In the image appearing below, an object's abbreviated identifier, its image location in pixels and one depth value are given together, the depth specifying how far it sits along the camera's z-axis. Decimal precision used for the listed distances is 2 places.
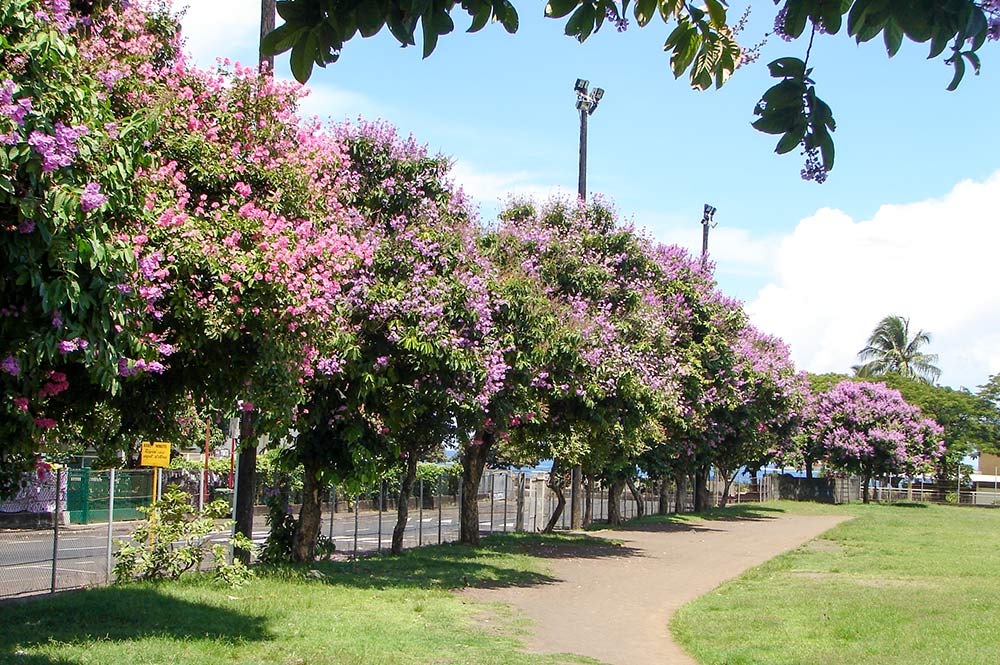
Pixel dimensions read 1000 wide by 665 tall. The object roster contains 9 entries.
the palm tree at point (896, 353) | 81.12
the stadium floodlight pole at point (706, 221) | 45.28
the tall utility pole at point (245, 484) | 15.21
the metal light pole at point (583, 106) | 28.91
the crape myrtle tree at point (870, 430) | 60.12
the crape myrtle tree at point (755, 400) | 36.75
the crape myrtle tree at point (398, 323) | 14.81
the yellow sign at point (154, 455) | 15.51
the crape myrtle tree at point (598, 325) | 19.16
